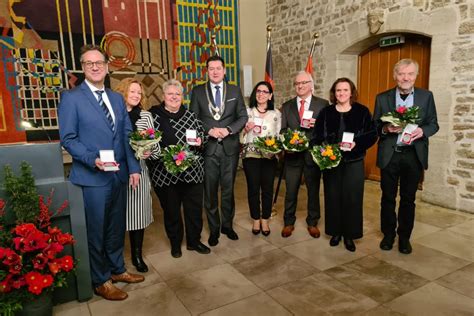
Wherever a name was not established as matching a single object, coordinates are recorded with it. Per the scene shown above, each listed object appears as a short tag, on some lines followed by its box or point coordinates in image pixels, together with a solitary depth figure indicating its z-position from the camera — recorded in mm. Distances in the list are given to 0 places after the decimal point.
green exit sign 5121
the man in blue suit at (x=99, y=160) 2219
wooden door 4953
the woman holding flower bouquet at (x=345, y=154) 3014
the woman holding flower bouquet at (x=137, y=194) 2785
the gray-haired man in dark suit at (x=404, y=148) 2941
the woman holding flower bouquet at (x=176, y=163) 2805
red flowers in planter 1926
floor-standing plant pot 2086
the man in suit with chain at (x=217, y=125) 3289
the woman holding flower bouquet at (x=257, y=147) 3389
